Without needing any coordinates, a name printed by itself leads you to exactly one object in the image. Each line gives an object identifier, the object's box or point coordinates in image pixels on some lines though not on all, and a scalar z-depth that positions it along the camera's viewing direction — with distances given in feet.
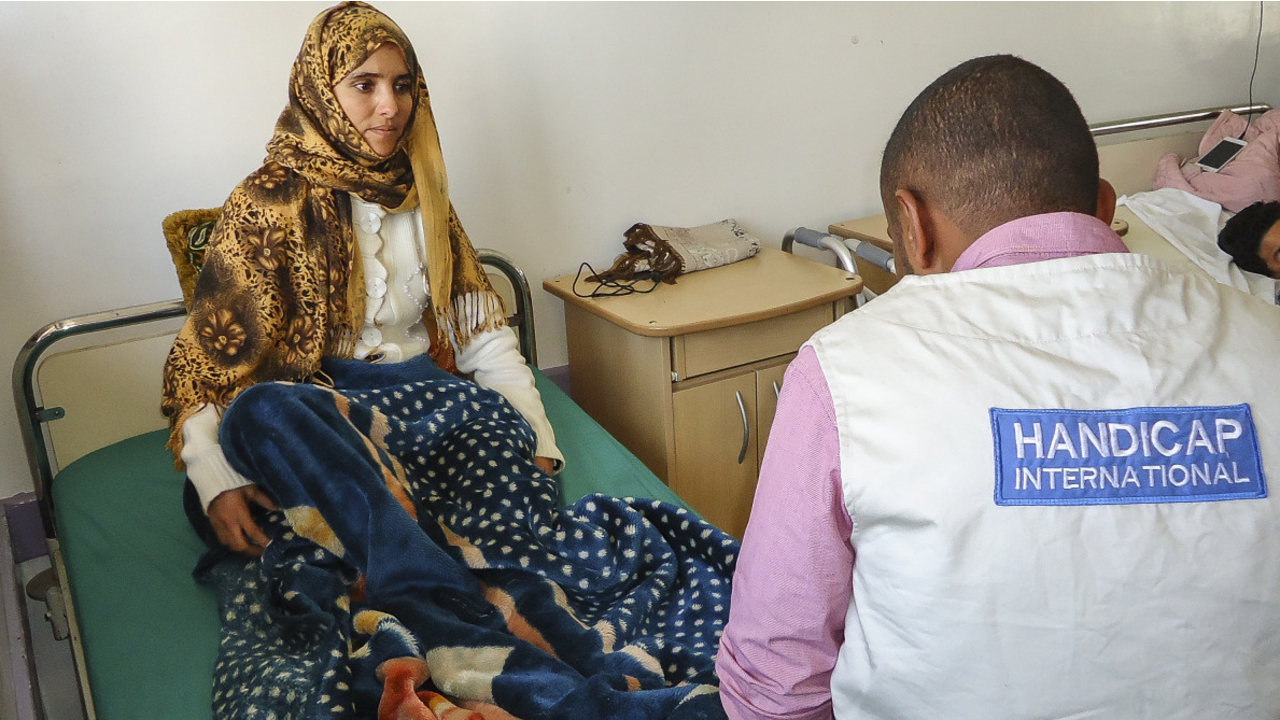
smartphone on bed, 10.67
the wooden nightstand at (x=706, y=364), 7.79
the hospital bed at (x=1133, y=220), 9.06
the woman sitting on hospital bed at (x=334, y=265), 5.96
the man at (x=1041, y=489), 2.77
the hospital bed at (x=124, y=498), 4.89
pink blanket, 10.04
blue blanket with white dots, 4.32
